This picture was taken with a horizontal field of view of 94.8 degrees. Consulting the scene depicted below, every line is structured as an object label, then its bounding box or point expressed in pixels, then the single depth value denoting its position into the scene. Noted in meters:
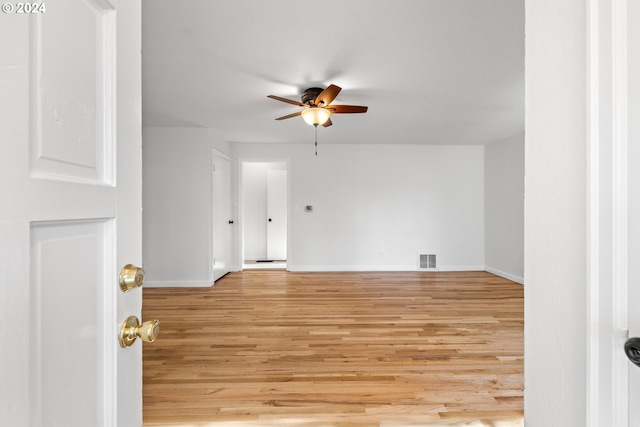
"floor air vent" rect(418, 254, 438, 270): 5.46
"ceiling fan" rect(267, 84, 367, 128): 2.71
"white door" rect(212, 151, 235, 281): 4.55
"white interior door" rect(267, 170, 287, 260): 6.50
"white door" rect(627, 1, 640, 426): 0.50
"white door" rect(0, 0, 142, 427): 0.36
